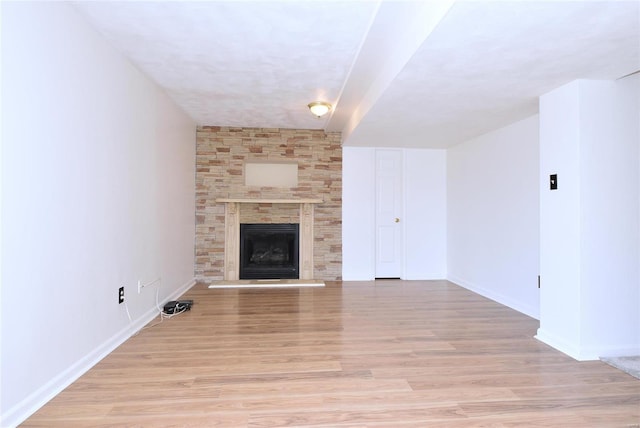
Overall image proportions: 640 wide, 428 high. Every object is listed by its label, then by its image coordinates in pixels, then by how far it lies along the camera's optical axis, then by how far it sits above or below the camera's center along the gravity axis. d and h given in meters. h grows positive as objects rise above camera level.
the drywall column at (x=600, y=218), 2.21 +0.00
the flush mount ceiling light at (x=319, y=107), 3.37 +1.18
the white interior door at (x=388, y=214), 4.84 +0.04
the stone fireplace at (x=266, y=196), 4.55 +0.30
